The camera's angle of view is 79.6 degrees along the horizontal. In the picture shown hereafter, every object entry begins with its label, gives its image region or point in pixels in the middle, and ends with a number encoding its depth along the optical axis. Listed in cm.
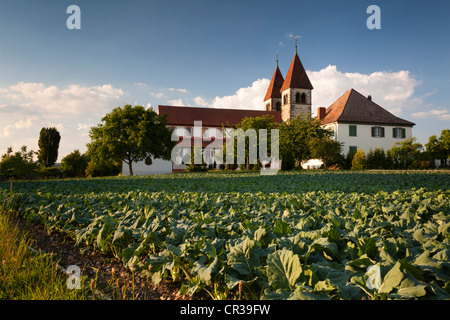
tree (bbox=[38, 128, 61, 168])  4600
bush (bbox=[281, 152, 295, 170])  3291
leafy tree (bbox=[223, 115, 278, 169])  3381
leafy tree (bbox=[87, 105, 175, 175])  2986
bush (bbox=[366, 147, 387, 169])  3338
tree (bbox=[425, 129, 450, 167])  3475
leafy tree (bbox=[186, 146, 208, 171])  3364
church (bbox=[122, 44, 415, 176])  4159
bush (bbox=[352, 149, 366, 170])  3275
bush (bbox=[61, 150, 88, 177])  3538
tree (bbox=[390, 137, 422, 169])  3216
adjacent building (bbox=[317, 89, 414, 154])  4112
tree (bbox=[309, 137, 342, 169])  3219
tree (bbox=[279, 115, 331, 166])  3344
